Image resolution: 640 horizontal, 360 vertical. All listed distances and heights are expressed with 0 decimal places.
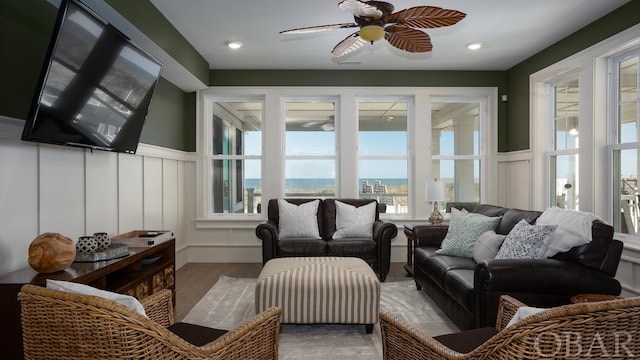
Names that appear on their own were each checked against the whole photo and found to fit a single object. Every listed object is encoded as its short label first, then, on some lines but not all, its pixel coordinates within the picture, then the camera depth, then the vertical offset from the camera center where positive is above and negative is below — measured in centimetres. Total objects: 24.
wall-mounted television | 195 +61
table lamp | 433 -20
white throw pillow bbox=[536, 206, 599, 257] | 242 -36
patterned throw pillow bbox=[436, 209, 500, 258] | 324 -51
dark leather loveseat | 398 -75
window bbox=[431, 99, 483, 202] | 529 +42
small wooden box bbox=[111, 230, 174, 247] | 283 -49
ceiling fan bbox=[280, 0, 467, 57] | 228 +107
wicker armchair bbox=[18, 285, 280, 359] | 100 -43
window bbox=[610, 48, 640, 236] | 324 +35
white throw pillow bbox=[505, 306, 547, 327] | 109 -41
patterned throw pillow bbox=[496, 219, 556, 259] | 250 -46
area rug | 243 -116
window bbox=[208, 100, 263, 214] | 527 +22
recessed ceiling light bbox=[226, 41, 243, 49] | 409 +155
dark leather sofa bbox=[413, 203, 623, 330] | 229 -64
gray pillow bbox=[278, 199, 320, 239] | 425 -50
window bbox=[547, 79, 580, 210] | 399 +39
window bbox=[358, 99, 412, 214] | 529 +34
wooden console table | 173 -64
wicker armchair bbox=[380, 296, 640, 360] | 92 -40
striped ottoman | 260 -87
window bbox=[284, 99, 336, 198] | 529 +40
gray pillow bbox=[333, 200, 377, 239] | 430 -51
